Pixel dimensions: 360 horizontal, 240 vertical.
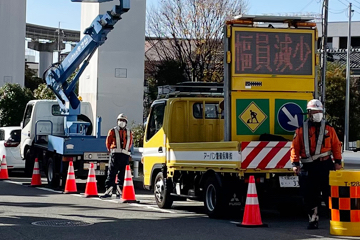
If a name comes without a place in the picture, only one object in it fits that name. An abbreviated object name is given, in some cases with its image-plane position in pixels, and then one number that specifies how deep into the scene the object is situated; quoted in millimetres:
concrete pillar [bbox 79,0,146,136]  34188
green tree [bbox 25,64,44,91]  77875
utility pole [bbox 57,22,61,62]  95588
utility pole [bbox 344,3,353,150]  48062
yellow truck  12914
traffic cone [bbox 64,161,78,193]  18703
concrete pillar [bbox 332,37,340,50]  82625
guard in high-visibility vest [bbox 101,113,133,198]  17141
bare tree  43125
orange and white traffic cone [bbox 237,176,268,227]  11875
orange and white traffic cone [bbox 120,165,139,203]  16219
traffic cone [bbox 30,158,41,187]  20875
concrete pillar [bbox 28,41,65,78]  95000
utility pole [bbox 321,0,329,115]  28147
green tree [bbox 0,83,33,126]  36531
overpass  105062
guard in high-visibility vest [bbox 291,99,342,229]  11477
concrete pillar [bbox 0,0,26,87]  60500
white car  24531
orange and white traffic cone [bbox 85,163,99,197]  17703
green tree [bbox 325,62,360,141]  52469
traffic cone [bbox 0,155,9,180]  23047
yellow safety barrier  10609
